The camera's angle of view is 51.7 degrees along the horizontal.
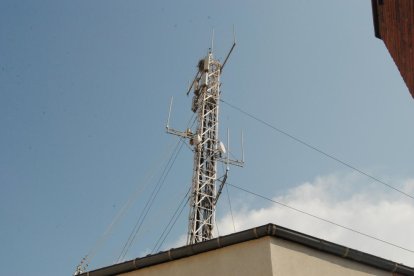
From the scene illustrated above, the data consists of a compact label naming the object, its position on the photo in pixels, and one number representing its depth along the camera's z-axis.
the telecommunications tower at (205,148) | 15.84
